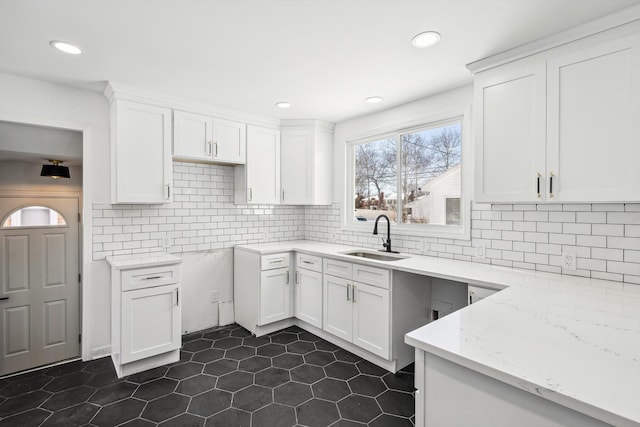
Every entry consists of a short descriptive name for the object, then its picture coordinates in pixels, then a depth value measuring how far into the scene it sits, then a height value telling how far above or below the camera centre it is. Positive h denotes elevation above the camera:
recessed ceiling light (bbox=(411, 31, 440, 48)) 1.98 +1.10
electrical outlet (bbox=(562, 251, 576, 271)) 2.21 -0.34
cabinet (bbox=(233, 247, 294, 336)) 3.40 -0.87
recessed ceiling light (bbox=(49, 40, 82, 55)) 2.10 +1.11
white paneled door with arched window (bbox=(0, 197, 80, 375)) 2.97 -0.72
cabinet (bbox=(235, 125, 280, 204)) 3.69 +0.49
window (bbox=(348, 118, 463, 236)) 2.99 +0.37
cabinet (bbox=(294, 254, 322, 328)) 3.33 -0.85
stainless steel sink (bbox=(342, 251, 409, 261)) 3.18 -0.46
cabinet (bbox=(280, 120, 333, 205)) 3.90 +0.62
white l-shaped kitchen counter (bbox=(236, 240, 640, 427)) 0.84 -0.46
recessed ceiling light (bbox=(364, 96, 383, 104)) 3.10 +1.11
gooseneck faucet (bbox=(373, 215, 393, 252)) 3.29 -0.23
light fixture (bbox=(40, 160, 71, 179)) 3.08 +0.40
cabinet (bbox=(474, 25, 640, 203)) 1.73 +0.54
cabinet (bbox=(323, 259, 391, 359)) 2.68 -0.87
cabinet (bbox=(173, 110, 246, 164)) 3.15 +0.77
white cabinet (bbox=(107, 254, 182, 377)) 2.64 -0.87
